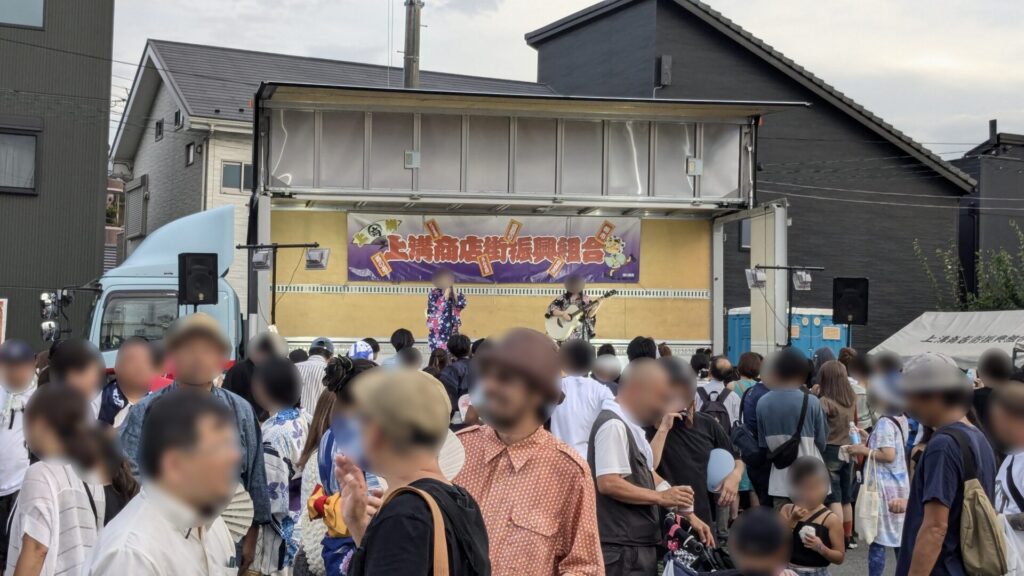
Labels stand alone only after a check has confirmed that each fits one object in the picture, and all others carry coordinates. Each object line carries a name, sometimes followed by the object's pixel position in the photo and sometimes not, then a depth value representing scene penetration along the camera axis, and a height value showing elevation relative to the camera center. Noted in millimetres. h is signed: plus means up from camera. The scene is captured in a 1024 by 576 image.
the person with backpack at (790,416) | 7945 -673
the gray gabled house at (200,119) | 28188 +5329
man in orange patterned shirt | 3670 -545
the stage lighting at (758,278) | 17906 +724
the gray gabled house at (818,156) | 31438 +4892
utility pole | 22969 +5653
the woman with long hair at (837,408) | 9344 -722
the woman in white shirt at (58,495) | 4031 -690
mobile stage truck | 17016 +1802
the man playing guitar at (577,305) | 17422 +181
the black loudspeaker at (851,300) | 16797 +371
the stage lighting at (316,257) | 17219 +876
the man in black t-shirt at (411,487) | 2701 -441
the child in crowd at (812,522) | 6152 -1119
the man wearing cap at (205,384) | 4883 -330
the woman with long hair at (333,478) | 4191 -698
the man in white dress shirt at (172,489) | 2656 -437
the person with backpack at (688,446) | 6730 -770
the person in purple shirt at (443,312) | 17688 +64
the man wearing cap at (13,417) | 6277 -653
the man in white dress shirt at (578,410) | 6996 -582
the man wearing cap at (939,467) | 4664 -604
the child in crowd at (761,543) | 4164 -839
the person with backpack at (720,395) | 9055 -725
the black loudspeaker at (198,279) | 14492 +431
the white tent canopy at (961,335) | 27312 -210
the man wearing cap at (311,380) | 8492 -530
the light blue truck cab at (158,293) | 16156 +246
